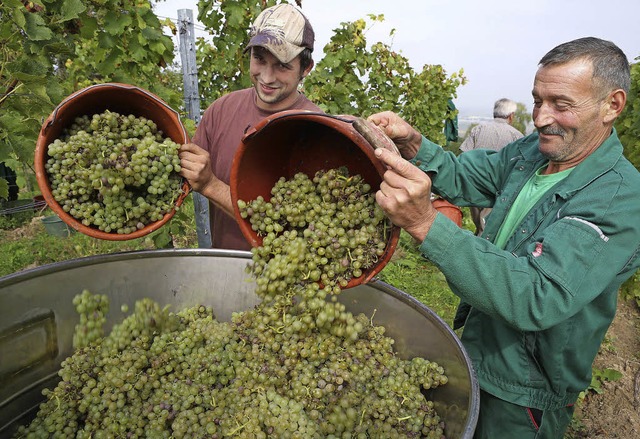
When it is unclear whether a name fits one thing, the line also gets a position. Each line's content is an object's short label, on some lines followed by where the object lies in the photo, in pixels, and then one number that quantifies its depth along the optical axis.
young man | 2.34
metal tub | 1.81
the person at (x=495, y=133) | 6.82
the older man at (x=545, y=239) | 1.49
